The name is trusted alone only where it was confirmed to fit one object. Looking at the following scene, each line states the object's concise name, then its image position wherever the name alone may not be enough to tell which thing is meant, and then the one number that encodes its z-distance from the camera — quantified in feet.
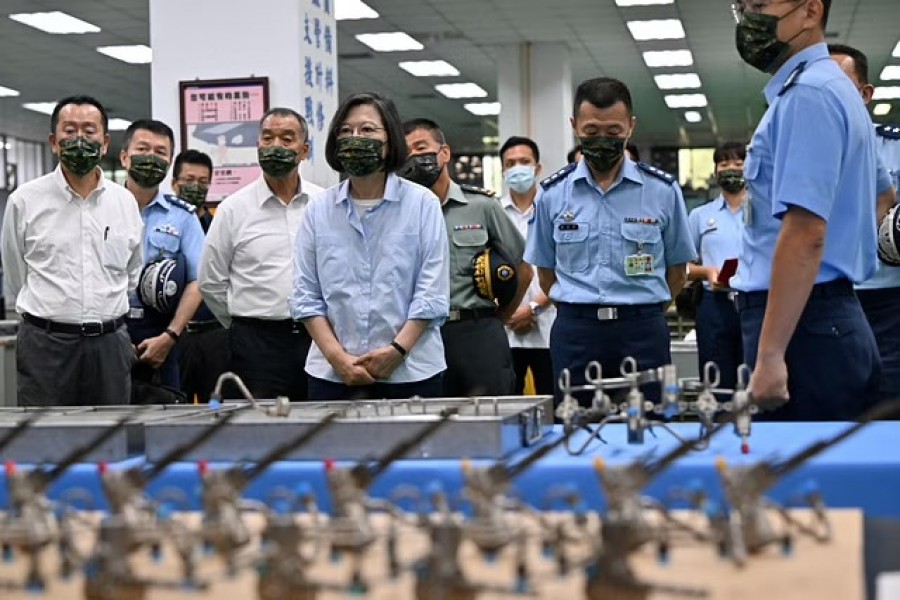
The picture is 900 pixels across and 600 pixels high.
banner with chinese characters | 21.25
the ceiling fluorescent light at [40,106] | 56.85
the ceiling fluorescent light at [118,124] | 63.10
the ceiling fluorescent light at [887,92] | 56.39
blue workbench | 7.59
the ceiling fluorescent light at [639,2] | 38.16
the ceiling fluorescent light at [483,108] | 61.78
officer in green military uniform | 15.96
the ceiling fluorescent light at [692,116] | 66.03
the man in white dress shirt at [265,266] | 14.75
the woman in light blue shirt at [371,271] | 11.94
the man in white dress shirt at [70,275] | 14.43
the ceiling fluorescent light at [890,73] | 51.50
